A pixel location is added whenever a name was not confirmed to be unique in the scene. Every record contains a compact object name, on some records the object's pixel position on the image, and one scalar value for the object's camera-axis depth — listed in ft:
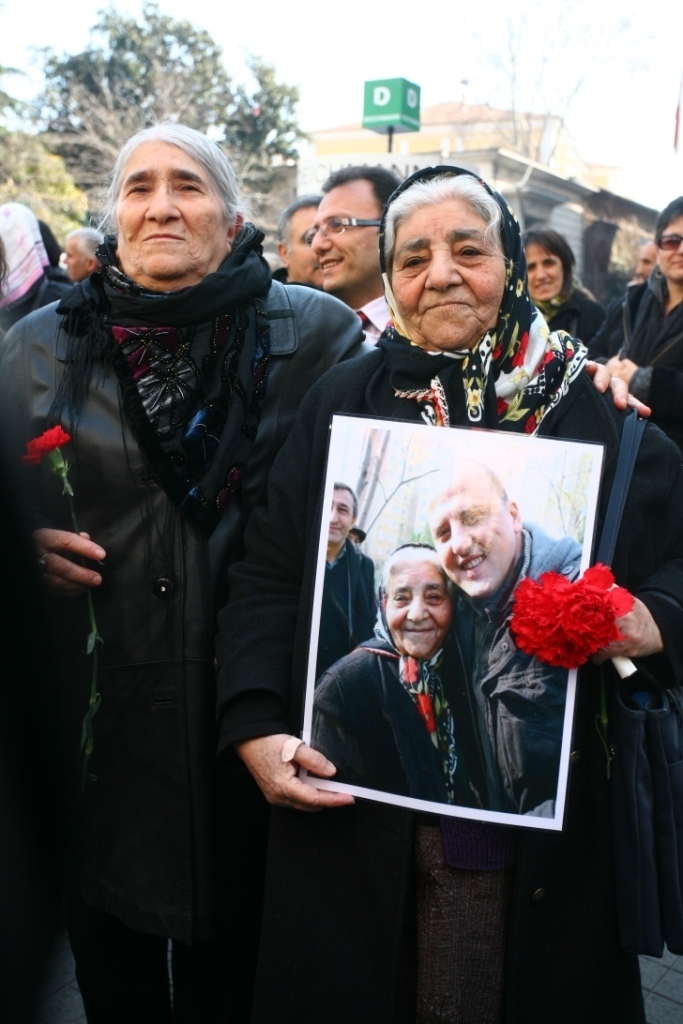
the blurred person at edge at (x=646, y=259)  24.29
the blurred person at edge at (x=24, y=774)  3.71
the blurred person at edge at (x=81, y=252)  21.86
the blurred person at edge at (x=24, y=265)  15.26
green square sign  28.32
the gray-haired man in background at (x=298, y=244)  15.19
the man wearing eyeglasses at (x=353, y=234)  12.19
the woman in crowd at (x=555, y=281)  18.29
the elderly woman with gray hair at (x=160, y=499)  7.37
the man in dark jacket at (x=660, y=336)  12.95
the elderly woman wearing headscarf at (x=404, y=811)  6.00
